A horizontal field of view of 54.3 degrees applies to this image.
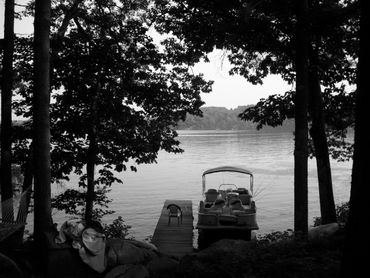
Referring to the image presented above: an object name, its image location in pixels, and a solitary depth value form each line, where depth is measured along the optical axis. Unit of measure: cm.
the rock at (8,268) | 686
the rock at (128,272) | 720
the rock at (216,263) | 653
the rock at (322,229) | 1178
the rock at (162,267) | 750
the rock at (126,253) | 810
